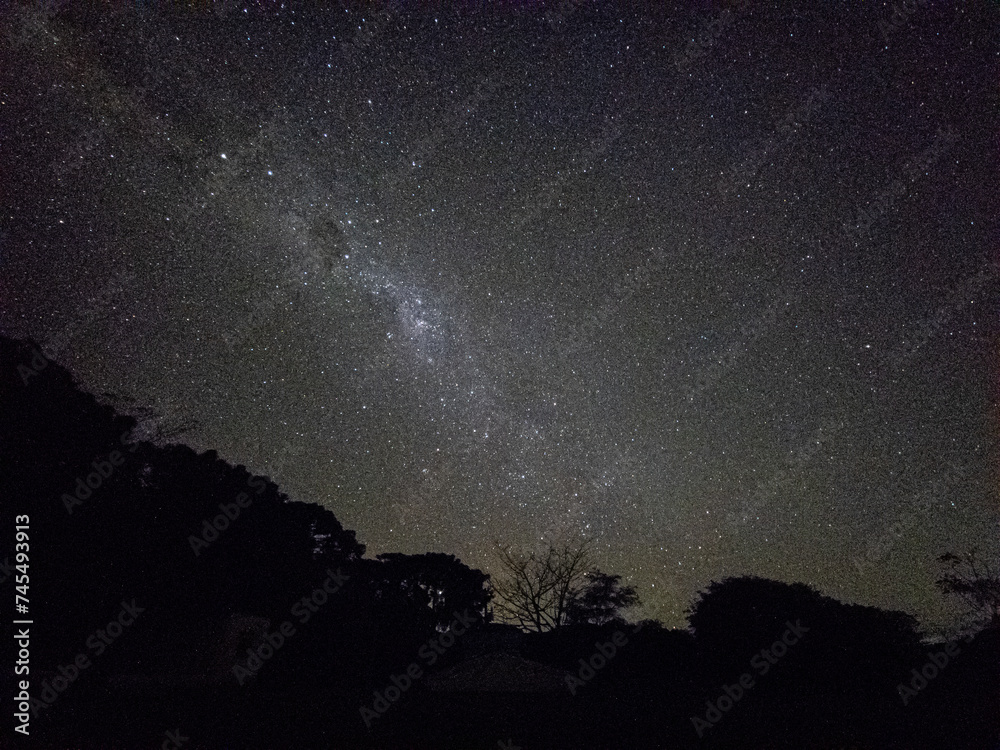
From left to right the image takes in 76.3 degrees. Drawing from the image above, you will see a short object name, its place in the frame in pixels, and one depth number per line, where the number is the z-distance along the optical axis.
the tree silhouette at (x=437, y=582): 35.66
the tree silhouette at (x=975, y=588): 27.00
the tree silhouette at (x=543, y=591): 40.06
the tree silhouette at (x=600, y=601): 40.06
